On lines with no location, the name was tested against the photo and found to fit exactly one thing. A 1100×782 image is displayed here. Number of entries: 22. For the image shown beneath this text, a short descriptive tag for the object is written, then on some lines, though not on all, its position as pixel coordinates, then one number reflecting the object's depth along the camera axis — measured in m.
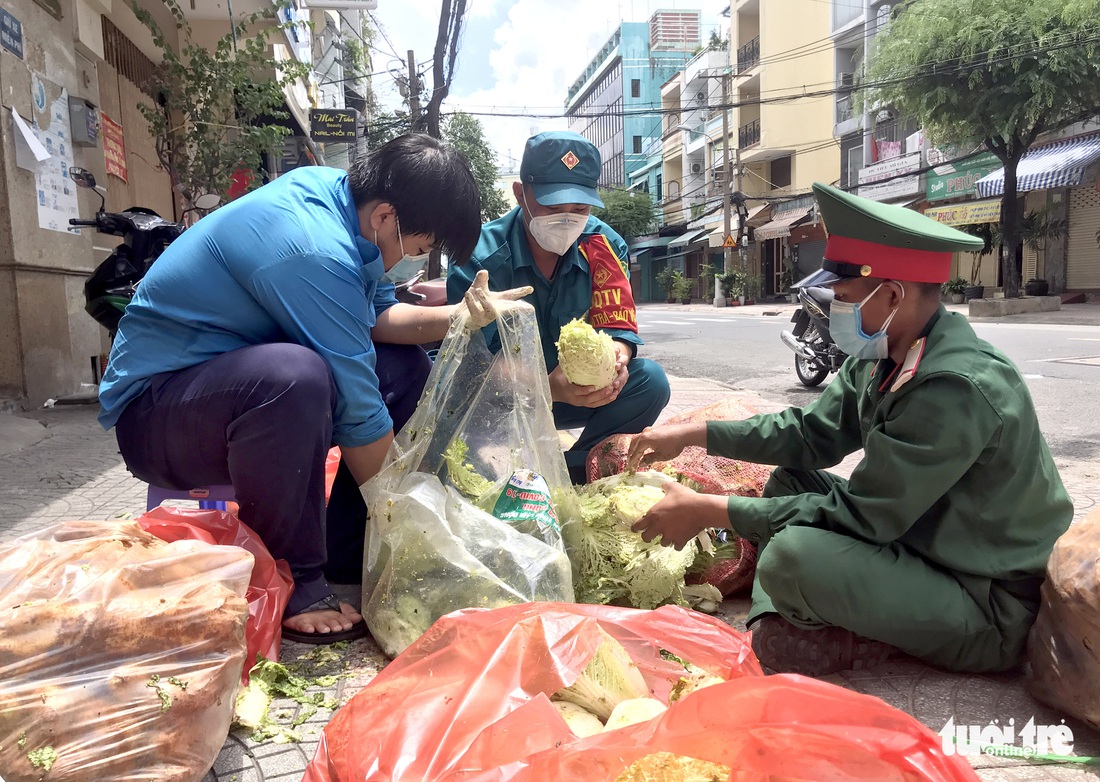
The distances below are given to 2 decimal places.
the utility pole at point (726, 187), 27.83
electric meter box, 6.12
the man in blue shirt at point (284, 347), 1.94
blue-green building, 53.47
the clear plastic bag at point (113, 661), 1.22
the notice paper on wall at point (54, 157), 5.64
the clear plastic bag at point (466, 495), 1.85
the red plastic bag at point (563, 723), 1.04
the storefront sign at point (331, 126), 14.34
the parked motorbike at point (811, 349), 7.19
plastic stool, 2.18
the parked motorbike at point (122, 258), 4.88
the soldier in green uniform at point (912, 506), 1.67
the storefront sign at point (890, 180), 22.62
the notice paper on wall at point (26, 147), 5.31
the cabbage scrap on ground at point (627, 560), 2.12
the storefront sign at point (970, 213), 19.45
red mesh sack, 2.34
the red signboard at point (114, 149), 6.94
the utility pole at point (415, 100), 15.46
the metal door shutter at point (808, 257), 27.88
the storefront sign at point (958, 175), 19.97
